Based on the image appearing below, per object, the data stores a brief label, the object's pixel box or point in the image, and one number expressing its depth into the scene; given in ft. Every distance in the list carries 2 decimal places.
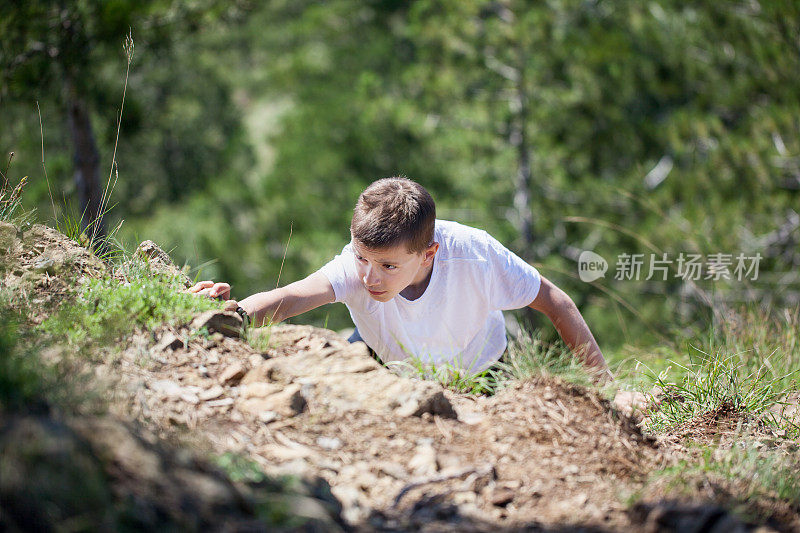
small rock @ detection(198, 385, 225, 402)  8.07
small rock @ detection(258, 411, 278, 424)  7.82
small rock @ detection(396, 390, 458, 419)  8.26
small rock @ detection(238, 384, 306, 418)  7.95
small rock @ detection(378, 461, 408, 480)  7.33
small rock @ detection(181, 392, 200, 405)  7.94
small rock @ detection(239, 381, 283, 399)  8.18
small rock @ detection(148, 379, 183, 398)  7.89
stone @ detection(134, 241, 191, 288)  10.21
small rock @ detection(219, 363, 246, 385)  8.46
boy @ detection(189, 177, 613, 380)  10.69
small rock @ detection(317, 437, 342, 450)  7.66
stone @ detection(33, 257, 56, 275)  9.39
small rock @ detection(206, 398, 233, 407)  8.00
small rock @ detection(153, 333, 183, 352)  8.63
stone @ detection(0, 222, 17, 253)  9.57
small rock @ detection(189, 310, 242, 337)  9.09
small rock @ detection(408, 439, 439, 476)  7.39
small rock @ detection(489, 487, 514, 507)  7.07
